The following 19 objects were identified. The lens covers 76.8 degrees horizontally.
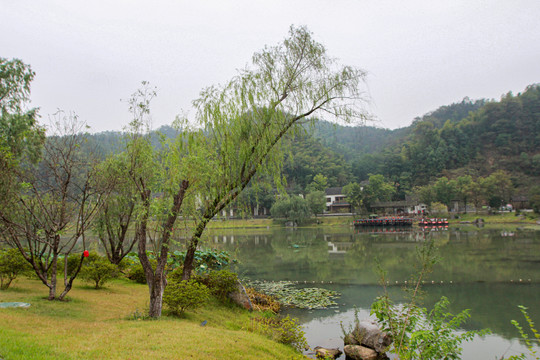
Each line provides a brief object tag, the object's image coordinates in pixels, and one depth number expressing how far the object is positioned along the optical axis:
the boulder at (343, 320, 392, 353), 6.41
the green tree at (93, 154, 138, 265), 6.78
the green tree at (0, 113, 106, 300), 6.22
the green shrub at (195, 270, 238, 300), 8.23
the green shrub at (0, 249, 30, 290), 6.93
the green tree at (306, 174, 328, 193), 52.44
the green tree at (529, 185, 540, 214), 36.88
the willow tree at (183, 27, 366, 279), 7.33
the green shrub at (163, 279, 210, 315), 6.23
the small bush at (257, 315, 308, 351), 6.07
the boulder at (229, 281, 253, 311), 8.40
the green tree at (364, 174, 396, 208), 48.25
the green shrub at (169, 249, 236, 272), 10.78
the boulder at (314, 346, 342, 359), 6.08
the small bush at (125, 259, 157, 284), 9.92
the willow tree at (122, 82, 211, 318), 5.79
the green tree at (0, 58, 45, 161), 7.44
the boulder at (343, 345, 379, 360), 6.11
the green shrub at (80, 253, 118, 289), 8.05
